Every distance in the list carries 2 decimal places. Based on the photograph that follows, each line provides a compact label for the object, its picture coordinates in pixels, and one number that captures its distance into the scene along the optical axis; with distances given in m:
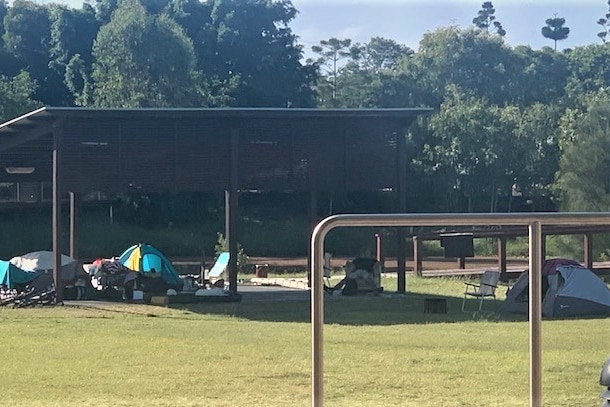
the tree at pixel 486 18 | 126.81
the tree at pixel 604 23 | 118.81
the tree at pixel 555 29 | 127.75
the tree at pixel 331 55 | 77.81
